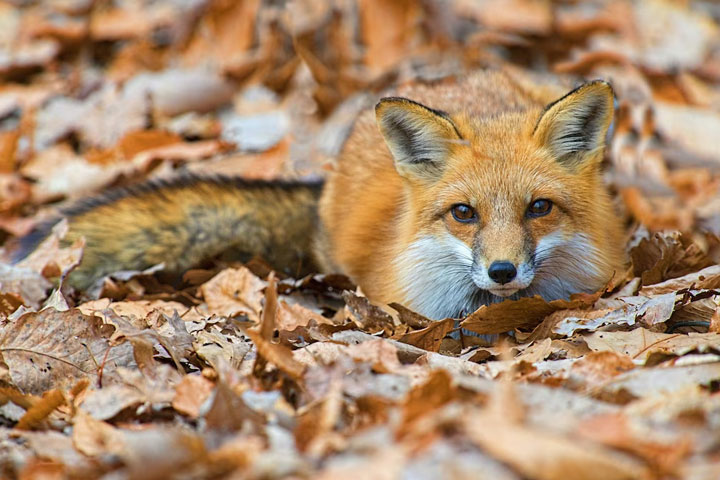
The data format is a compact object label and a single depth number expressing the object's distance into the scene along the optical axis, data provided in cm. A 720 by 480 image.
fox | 873
